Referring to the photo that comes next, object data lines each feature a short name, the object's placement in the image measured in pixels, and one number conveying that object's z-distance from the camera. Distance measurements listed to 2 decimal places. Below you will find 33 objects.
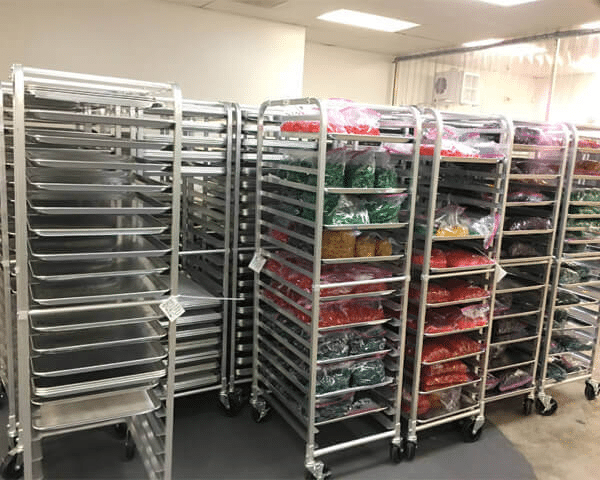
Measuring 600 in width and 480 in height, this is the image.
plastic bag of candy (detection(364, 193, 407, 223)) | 2.50
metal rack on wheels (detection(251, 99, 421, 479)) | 2.39
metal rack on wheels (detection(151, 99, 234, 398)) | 2.84
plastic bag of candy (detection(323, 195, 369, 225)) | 2.36
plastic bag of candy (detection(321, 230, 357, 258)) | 2.42
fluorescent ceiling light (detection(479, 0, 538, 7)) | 3.82
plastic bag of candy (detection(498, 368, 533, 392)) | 3.13
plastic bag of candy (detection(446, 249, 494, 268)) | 2.70
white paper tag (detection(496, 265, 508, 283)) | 2.77
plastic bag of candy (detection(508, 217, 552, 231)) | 2.93
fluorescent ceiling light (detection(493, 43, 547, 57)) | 4.86
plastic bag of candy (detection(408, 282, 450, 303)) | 2.70
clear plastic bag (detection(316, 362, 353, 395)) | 2.54
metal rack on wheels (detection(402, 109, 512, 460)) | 2.64
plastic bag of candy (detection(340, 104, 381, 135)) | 2.34
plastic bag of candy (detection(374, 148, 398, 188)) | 2.48
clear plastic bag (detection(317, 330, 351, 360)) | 2.55
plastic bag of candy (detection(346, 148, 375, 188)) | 2.43
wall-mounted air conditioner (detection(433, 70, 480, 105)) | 5.58
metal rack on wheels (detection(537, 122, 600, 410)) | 3.07
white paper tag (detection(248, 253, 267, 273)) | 2.77
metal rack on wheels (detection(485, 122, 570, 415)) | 2.90
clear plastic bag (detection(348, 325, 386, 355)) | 2.62
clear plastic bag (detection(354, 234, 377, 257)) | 2.50
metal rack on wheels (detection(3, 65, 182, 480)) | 1.78
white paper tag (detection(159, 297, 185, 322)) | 1.96
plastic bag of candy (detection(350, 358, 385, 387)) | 2.62
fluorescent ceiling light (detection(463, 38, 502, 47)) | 5.11
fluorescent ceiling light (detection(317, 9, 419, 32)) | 4.43
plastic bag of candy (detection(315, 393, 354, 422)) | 2.61
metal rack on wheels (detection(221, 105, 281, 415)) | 2.95
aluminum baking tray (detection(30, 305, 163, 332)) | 1.87
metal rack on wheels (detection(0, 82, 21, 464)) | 2.34
